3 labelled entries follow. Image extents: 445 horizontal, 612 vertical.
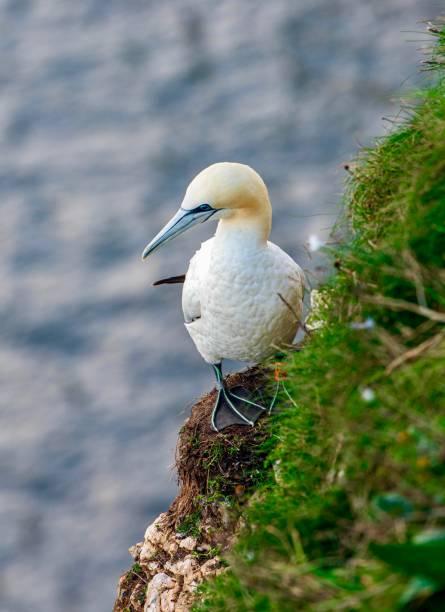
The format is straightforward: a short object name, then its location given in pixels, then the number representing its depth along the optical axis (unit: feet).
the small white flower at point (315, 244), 22.36
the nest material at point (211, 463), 31.22
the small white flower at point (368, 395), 17.65
